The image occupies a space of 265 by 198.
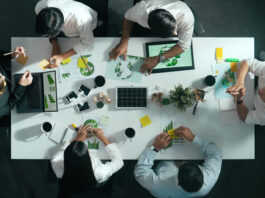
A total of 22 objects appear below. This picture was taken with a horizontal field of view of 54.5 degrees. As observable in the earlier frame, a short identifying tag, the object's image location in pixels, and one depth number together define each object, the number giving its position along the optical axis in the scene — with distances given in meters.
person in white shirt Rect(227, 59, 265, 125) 2.05
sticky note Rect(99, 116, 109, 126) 2.15
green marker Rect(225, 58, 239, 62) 2.15
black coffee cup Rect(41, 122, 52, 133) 2.12
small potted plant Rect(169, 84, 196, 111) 2.04
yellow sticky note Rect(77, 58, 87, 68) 2.13
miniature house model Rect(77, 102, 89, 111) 2.13
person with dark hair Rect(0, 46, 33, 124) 2.04
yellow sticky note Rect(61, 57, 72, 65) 2.12
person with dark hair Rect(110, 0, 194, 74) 1.80
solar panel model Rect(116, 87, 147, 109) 2.13
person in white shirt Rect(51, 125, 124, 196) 1.85
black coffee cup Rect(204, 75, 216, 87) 2.11
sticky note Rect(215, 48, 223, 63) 2.14
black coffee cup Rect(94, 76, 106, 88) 2.11
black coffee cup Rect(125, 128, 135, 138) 2.11
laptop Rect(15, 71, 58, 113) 2.12
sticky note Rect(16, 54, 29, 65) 2.12
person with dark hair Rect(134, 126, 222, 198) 2.05
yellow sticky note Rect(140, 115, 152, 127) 2.15
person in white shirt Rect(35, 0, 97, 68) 1.76
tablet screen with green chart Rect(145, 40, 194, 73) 2.14
